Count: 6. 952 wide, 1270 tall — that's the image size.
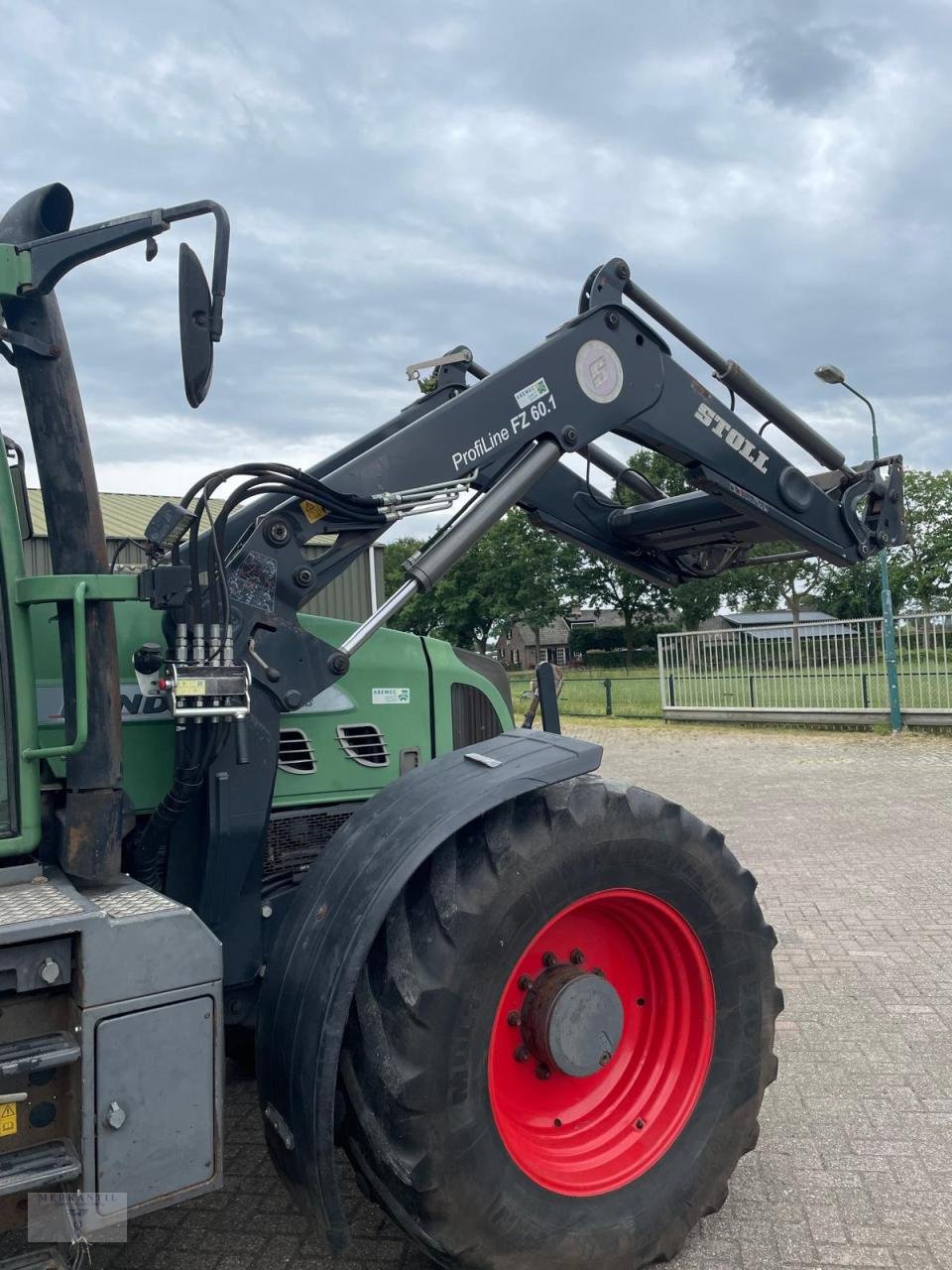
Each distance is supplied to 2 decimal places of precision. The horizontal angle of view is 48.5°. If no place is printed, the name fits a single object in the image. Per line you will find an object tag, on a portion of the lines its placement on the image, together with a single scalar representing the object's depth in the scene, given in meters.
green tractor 2.30
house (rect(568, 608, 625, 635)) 71.49
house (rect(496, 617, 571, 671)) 62.57
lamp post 16.92
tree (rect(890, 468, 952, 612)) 49.41
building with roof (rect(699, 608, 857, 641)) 18.20
